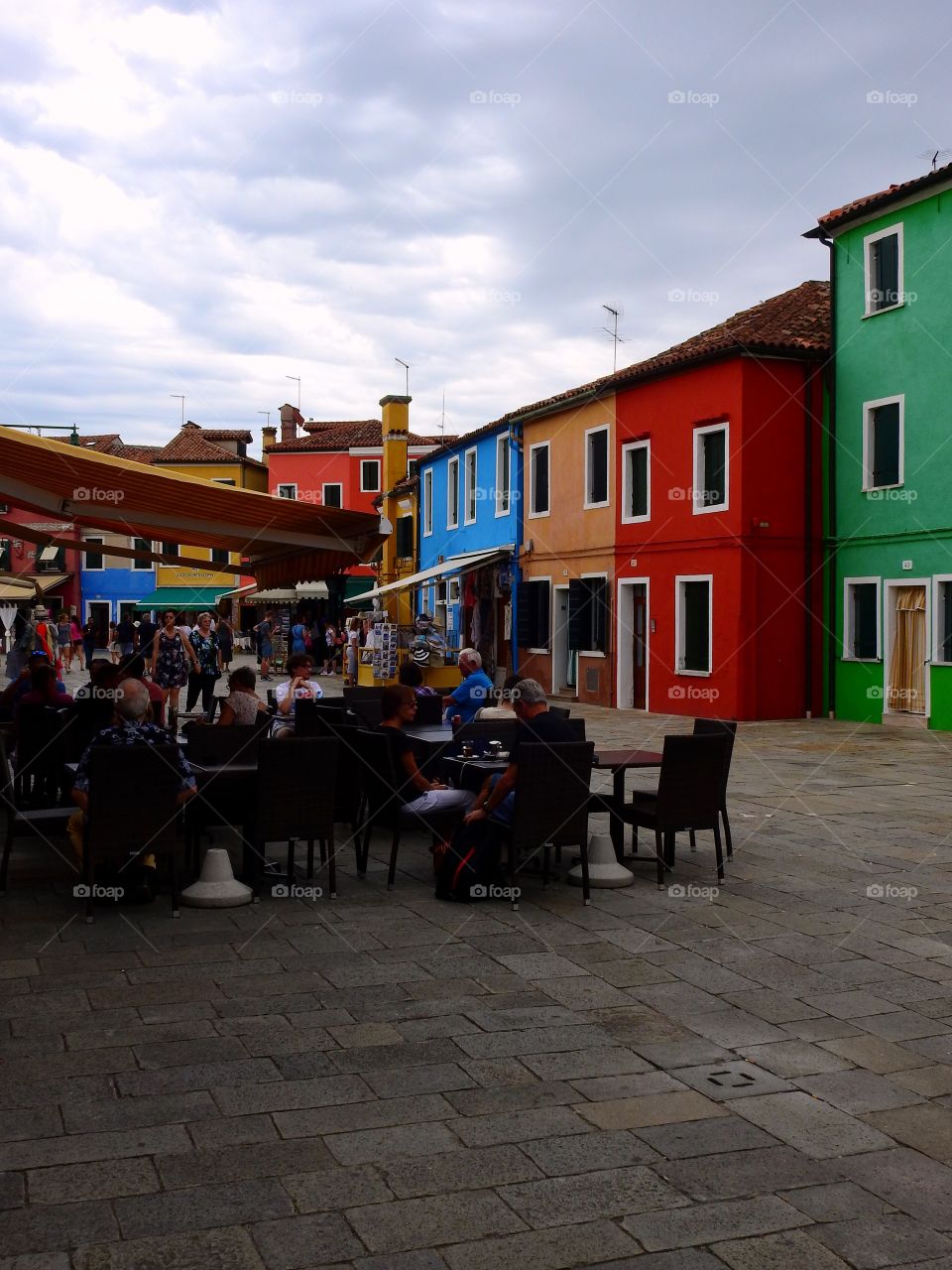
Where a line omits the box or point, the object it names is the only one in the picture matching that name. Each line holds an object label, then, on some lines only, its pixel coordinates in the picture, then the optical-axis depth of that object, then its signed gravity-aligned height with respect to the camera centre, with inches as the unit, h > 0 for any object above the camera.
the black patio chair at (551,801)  265.4 -32.9
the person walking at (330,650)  1328.7 -3.3
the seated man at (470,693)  385.7 -14.3
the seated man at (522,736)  269.0 -19.3
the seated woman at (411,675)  384.8 -8.6
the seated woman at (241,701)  344.2 -15.4
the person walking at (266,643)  1223.4 +3.9
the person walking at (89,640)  1295.5 +7.3
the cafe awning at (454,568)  1063.0 +68.5
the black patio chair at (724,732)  304.8 -21.2
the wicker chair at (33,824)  269.0 -38.9
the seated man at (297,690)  416.2 -14.8
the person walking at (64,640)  1274.9 +7.1
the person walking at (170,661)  639.1 -7.2
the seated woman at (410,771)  295.4 -29.7
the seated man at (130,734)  263.6 -18.5
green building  715.4 +114.5
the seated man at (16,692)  413.6 -15.0
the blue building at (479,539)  1083.3 +103.4
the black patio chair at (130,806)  244.4 -31.3
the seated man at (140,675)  410.3 -9.0
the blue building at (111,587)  2210.9 +105.5
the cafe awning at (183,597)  2054.6 +81.6
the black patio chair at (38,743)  348.5 -26.7
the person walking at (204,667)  697.6 -11.1
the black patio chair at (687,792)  293.3 -34.3
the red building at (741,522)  783.7 +80.1
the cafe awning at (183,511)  277.6 +34.4
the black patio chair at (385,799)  293.3 -37.1
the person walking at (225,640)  1031.6 +5.8
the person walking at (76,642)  1368.1 +5.4
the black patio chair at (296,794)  268.5 -31.9
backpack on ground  271.3 -47.4
